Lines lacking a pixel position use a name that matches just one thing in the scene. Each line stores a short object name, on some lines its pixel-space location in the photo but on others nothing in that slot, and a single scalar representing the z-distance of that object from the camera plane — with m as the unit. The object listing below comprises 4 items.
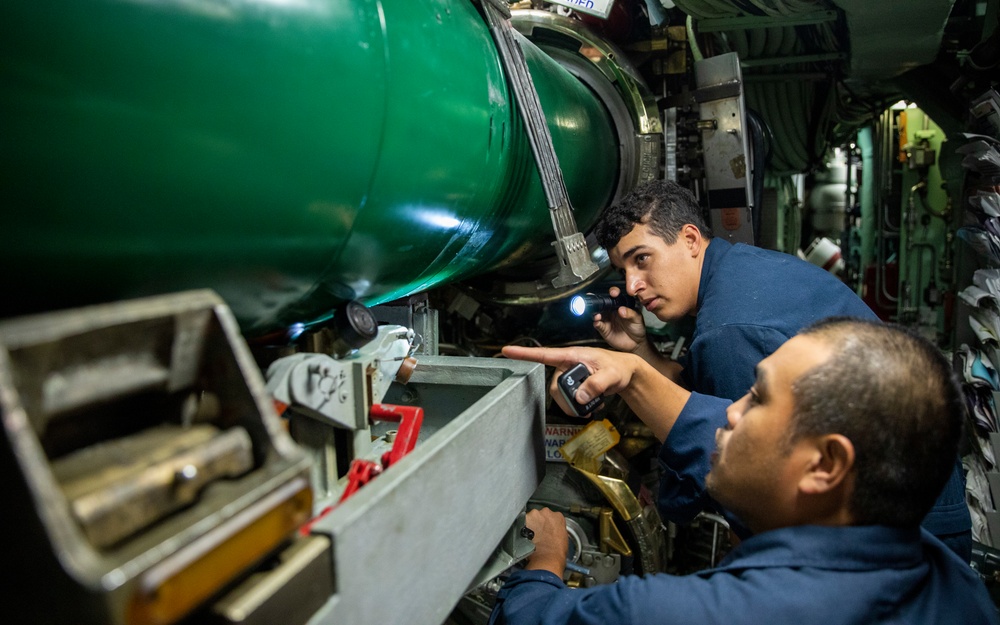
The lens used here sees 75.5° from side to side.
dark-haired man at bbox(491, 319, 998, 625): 1.00
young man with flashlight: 1.70
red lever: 0.99
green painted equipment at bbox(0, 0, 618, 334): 0.50
